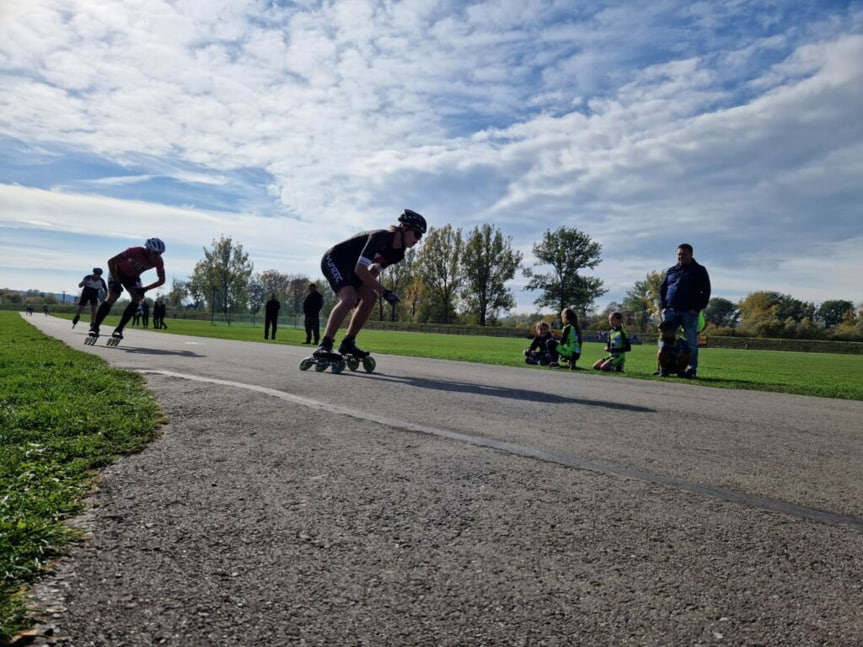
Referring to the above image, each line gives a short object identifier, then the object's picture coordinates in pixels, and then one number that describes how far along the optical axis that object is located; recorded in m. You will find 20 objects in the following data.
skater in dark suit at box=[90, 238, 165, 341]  11.80
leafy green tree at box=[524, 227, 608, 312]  80.88
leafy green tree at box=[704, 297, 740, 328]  120.59
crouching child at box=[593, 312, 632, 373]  10.56
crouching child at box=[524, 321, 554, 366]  11.77
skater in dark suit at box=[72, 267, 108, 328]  17.45
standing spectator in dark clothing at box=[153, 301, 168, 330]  31.25
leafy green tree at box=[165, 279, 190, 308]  115.19
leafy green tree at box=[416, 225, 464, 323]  82.88
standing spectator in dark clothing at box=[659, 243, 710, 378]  9.65
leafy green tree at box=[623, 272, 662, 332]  92.69
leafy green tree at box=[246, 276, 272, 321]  111.32
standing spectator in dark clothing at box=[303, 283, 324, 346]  17.62
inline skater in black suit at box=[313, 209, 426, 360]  7.55
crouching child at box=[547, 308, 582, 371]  10.92
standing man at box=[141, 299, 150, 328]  32.58
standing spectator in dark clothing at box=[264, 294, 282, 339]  21.30
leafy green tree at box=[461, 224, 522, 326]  81.69
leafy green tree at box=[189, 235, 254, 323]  85.88
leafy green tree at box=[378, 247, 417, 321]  83.88
